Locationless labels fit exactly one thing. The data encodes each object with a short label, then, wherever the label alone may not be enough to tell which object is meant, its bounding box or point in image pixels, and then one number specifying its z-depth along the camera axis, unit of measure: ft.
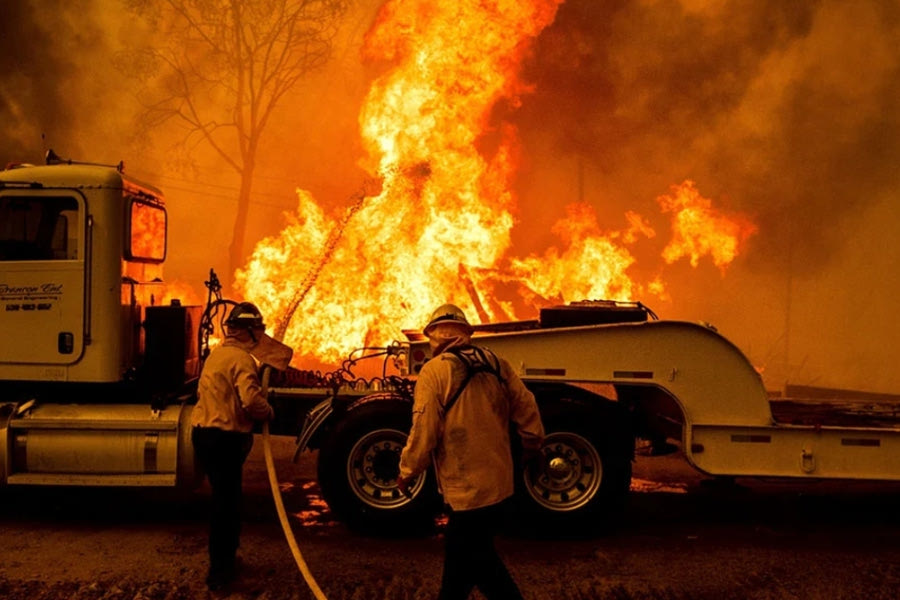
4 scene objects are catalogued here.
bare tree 76.69
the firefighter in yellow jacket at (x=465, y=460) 13.51
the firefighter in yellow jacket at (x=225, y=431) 17.94
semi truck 21.95
